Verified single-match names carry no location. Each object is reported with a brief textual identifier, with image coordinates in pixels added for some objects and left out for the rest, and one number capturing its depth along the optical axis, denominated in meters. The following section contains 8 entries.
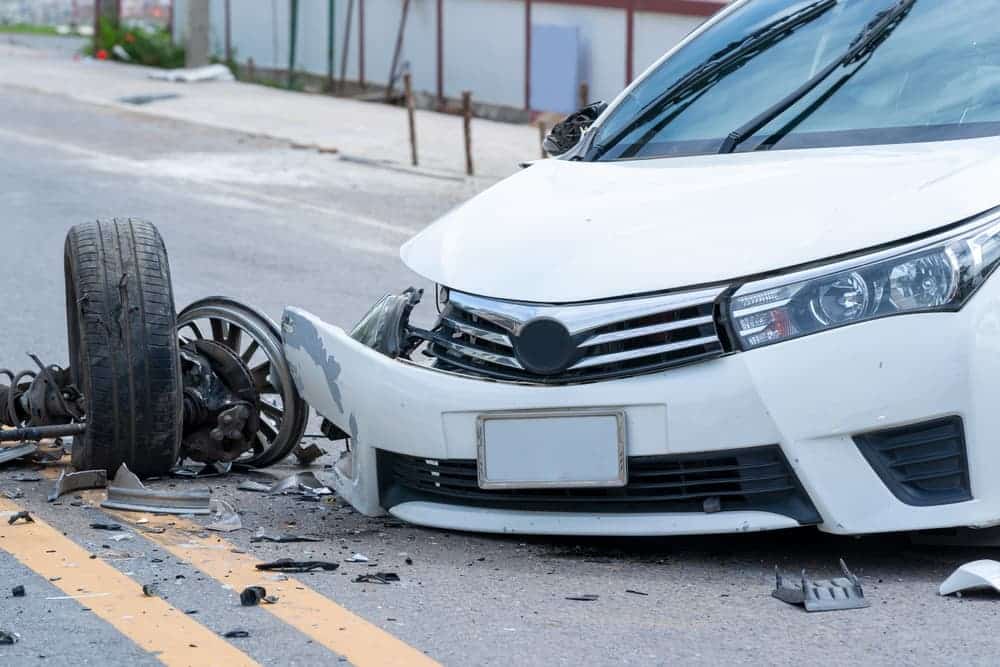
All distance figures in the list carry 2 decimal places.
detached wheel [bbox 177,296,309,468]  10.68
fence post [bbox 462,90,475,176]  31.53
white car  7.96
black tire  9.85
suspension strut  10.12
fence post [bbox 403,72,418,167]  33.16
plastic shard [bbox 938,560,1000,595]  8.12
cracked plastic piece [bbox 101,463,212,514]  9.87
